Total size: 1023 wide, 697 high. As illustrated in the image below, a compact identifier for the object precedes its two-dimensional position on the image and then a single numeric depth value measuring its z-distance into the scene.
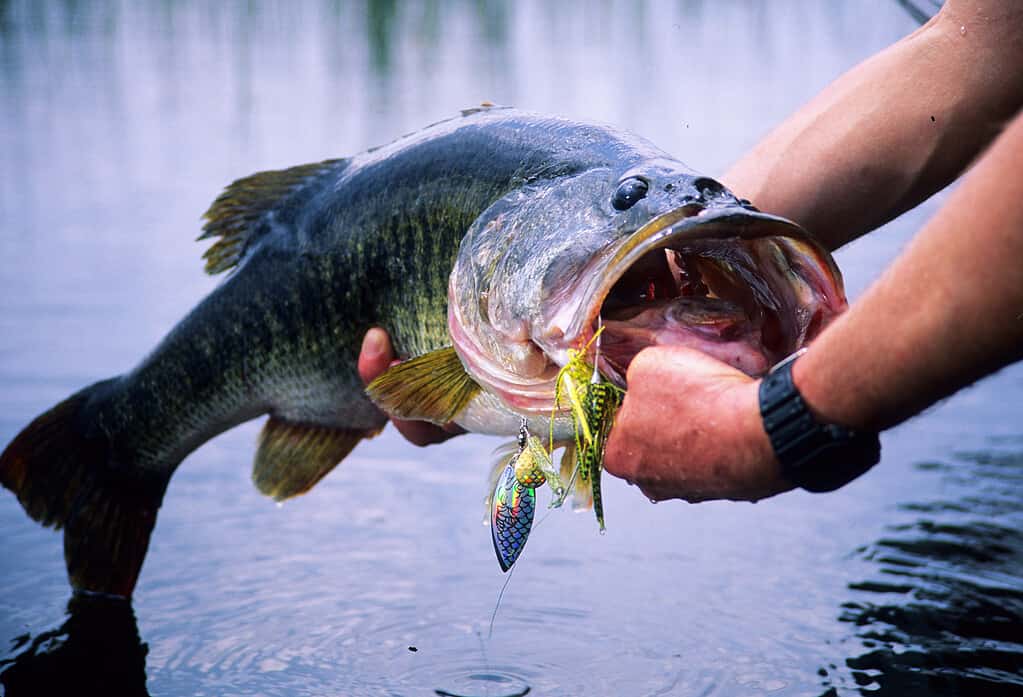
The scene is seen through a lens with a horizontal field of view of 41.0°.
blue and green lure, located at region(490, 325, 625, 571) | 2.22
